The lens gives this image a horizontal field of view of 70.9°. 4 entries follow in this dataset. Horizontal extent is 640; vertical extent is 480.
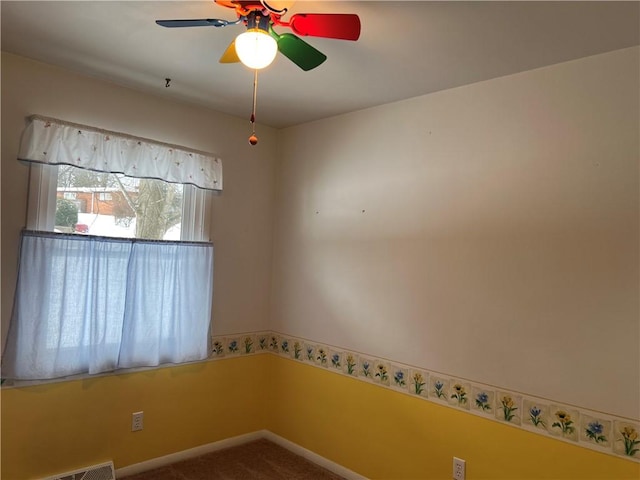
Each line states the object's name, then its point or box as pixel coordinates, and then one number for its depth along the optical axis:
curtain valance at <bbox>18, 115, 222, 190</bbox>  2.41
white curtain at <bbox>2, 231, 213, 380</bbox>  2.38
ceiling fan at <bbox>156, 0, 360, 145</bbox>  1.55
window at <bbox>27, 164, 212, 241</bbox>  2.48
